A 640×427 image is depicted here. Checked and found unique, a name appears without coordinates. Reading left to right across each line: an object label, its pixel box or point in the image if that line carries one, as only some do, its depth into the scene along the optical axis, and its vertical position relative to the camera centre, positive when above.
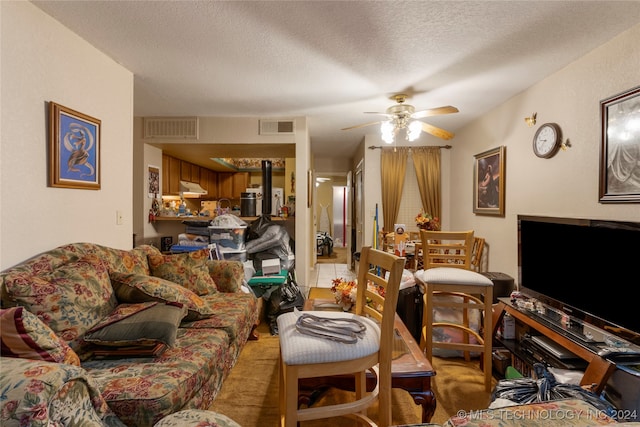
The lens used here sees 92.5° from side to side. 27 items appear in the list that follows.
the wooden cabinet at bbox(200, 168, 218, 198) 6.48 +0.60
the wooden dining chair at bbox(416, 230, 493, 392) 2.22 -0.72
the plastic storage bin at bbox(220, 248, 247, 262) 3.81 -0.57
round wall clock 2.65 +0.63
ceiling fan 3.08 +0.91
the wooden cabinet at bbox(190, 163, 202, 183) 5.91 +0.71
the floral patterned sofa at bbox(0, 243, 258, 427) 0.88 -0.59
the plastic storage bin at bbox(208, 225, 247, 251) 3.85 -0.36
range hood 5.49 +0.36
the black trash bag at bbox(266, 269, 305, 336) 3.31 -1.01
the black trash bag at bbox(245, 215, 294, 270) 3.90 -0.45
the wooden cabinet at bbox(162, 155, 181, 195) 4.87 +0.55
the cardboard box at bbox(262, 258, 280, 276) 3.55 -0.67
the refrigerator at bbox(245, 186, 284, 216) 4.57 +0.14
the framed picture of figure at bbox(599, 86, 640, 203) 1.97 +0.42
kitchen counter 4.07 -0.13
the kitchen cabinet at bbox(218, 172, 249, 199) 7.24 +0.59
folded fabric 1.27 -0.51
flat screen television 1.67 -0.38
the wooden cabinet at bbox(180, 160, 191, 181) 5.46 +0.69
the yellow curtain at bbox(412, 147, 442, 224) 5.02 +0.57
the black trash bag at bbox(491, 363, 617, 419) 1.42 -0.89
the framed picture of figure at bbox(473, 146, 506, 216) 3.49 +0.35
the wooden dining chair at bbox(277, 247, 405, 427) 1.21 -0.59
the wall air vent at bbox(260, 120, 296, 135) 4.02 +1.08
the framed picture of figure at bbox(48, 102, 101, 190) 1.96 +0.41
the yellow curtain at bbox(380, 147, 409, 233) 4.98 +0.44
